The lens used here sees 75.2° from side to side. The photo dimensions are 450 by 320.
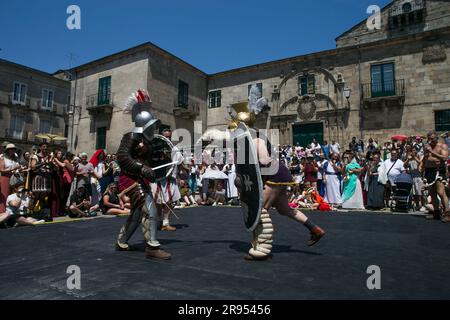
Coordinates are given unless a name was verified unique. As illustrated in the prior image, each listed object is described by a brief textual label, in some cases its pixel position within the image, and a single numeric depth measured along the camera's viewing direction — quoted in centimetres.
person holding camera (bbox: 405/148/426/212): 948
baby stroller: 895
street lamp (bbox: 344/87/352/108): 1881
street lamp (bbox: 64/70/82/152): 2531
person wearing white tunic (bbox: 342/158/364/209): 1021
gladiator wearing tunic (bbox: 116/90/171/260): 350
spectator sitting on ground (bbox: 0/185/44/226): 596
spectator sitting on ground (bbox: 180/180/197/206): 1164
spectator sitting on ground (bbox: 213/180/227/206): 1231
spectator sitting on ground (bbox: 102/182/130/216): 849
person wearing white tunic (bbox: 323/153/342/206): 1069
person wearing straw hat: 653
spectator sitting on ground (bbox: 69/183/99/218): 796
